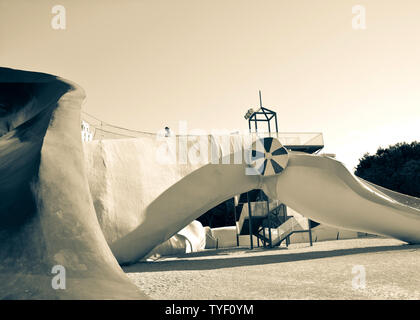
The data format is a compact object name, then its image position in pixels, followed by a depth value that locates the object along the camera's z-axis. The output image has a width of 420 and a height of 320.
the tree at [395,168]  31.23
